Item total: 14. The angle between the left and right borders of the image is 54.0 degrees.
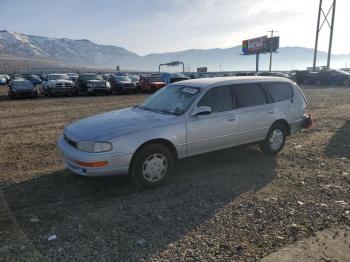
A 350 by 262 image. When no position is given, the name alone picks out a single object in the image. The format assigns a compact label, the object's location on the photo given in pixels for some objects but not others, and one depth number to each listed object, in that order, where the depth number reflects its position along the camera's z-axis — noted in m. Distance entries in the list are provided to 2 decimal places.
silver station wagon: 5.12
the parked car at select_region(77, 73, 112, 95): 25.83
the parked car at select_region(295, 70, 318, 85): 38.66
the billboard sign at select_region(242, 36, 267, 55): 72.62
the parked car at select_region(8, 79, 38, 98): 22.77
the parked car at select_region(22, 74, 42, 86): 42.13
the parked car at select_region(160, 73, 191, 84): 30.83
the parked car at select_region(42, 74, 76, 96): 24.58
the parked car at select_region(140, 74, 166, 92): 28.95
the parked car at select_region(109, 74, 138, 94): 27.81
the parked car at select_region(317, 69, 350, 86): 35.43
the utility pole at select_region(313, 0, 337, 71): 49.47
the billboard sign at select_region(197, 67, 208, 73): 80.90
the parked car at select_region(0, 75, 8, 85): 45.58
